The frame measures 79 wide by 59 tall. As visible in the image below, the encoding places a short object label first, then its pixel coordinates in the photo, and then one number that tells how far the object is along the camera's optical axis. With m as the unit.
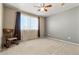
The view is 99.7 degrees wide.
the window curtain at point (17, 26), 3.00
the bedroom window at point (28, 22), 3.10
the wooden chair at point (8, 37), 2.89
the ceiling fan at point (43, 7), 3.03
